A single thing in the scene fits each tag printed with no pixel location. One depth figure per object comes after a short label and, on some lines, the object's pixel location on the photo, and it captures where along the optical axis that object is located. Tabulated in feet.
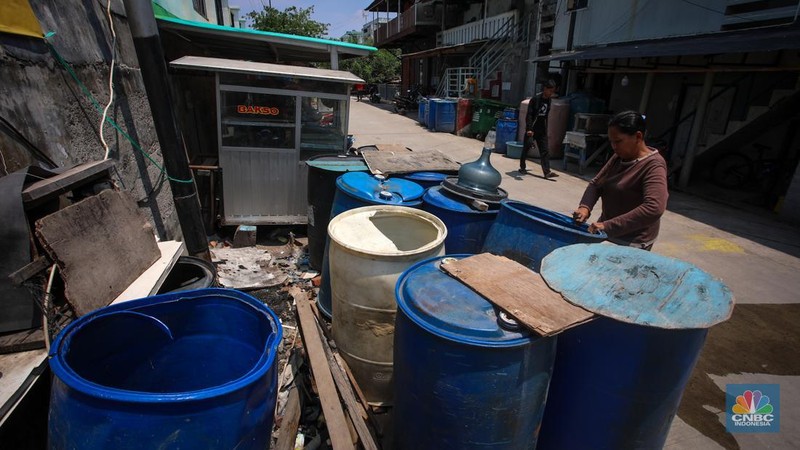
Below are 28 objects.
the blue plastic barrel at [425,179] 12.72
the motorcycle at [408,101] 79.08
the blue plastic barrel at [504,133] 39.75
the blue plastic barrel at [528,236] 7.59
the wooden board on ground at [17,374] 4.96
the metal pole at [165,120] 11.00
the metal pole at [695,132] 25.79
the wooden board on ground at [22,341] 5.50
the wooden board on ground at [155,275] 7.20
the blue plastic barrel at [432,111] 53.21
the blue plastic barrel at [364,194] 10.62
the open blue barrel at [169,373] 3.67
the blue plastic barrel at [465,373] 5.22
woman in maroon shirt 8.60
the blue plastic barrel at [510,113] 40.54
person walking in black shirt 29.43
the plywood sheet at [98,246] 6.04
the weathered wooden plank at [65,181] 5.75
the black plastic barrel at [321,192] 13.87
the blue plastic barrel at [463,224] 9.95
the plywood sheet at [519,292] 5.29
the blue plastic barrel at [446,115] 52.70
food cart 16.30
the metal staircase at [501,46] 54.29
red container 50.70
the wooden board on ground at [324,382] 6.51
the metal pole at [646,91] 30.37
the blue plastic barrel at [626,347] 5.51
